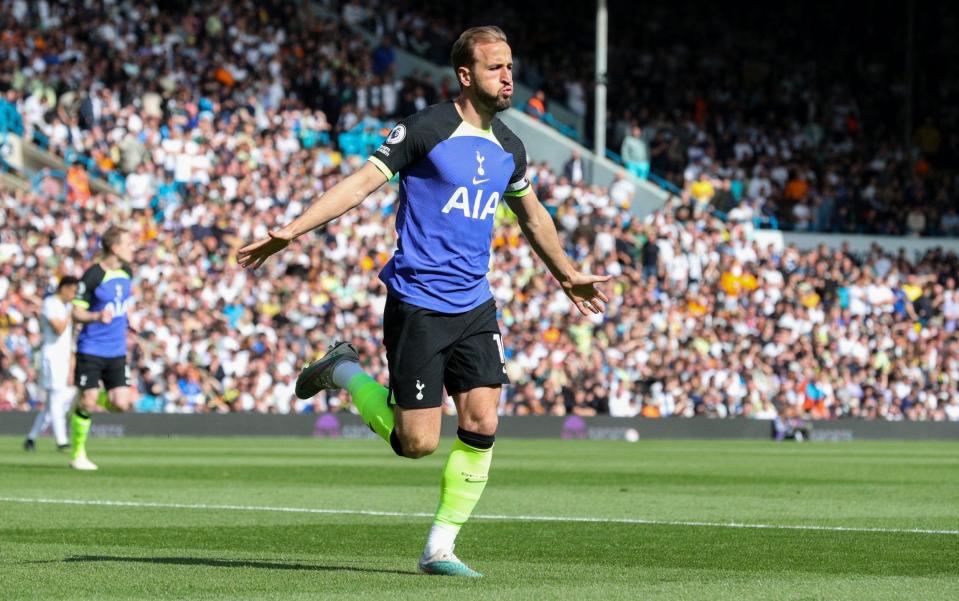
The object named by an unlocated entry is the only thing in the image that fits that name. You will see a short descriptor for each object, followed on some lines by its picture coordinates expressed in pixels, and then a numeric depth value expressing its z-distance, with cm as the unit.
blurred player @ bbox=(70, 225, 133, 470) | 1708
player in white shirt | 2034
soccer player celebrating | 833
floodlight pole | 3759
